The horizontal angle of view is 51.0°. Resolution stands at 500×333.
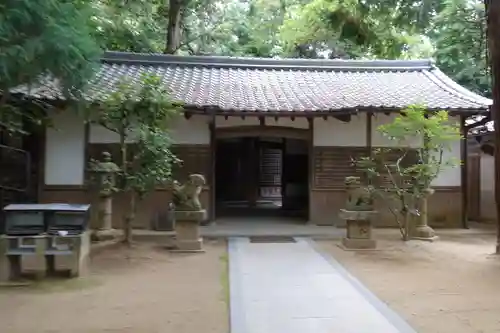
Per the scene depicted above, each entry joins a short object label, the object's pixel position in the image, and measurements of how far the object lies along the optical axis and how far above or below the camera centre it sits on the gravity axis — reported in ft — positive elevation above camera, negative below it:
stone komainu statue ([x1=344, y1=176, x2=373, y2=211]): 26.94 -0.85
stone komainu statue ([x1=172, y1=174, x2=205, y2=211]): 26.40 -0.77
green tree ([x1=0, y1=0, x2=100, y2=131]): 16.87 +4.67
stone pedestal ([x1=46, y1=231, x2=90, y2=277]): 19.79 -2.69
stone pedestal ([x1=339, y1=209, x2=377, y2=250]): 27.22 -2.62
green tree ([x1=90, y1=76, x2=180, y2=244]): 25.58 +2.66
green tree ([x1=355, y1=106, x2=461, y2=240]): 27.91 +1.01
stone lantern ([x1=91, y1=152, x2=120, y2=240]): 27.07 -0.52
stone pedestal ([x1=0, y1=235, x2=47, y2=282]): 19.35 -2.65
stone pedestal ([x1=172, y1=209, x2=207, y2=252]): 26.32 -2.56
